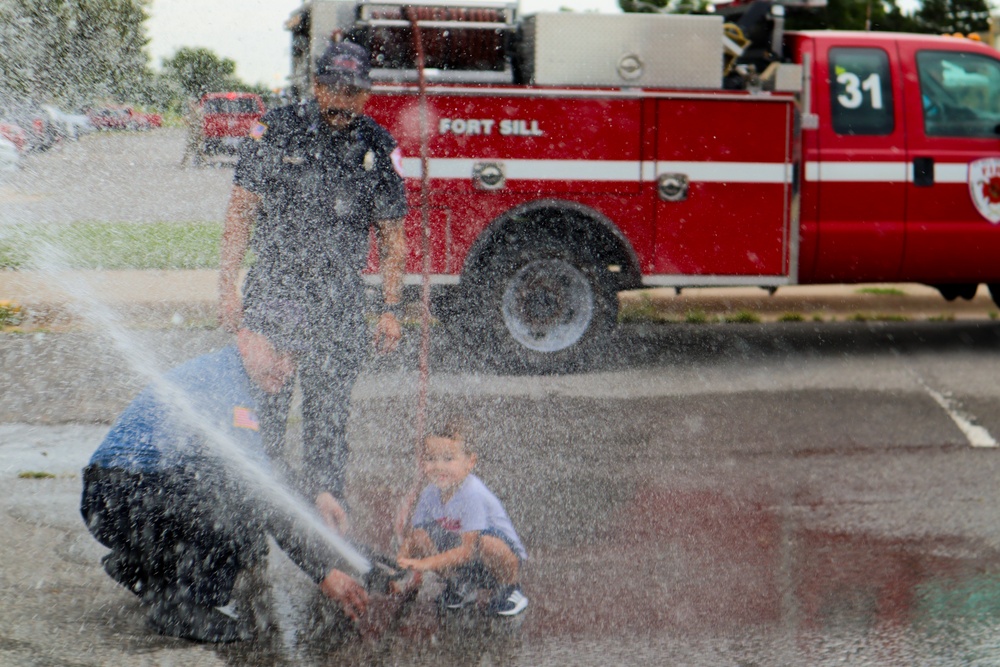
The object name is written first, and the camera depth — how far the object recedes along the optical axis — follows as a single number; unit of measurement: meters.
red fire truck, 7.73
